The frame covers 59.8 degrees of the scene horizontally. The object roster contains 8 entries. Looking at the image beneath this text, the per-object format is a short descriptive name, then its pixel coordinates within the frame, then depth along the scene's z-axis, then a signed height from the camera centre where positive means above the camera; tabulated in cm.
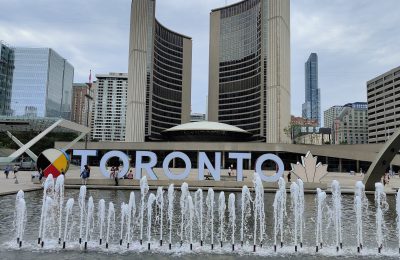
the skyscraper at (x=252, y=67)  9706 +3063
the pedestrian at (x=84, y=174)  2733 -126
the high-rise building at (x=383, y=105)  11725 +2115
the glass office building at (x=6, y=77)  12562 +2938
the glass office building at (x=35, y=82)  14088 +3120
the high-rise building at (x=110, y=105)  19800 +3029
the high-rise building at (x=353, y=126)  16714 +1819
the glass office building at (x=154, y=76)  10300 +2865
